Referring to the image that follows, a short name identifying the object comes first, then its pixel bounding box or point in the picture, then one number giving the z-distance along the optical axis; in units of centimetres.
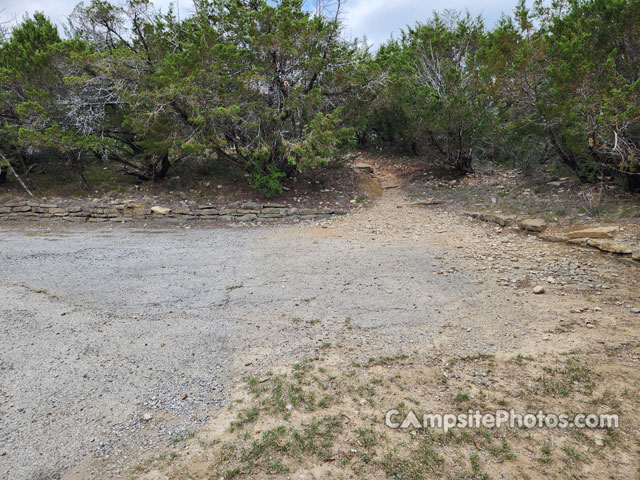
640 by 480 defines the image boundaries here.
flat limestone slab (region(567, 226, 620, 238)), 496
